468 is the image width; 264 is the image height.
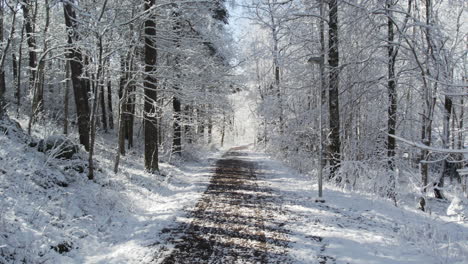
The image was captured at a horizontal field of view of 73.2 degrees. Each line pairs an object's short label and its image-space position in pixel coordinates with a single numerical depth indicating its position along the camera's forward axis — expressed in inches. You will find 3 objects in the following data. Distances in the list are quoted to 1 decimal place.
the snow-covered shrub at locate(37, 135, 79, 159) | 305.5
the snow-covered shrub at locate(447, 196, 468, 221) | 352.8
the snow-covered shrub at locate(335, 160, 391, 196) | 350.0
